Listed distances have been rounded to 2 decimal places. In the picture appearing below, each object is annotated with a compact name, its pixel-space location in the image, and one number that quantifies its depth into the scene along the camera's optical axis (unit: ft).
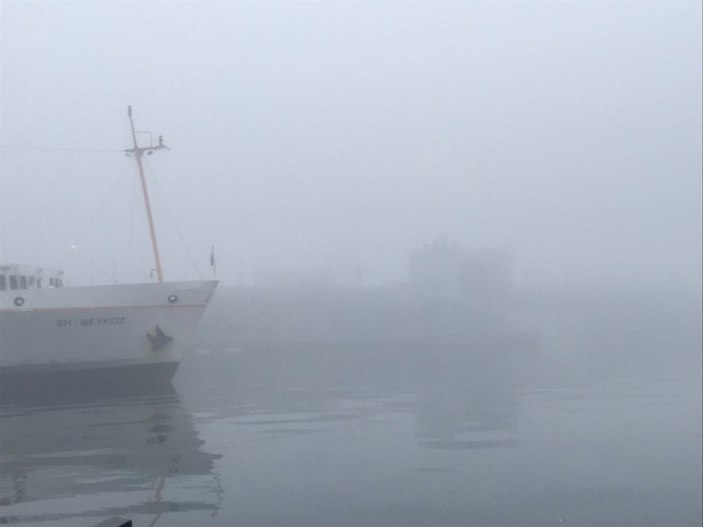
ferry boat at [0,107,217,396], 87.97
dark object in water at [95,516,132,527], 21.56
